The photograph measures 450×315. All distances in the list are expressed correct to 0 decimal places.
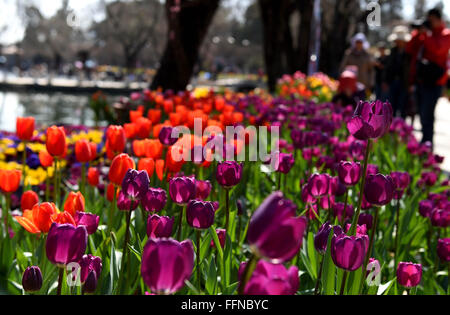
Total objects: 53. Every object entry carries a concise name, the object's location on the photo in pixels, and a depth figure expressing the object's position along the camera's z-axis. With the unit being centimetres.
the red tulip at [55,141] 203
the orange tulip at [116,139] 211
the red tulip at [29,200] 195
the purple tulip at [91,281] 122
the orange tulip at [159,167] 198
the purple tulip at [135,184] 137
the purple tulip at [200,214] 135
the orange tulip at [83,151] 208
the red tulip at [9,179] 184
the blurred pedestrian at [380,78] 887
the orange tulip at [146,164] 176
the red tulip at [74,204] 148
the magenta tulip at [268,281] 74
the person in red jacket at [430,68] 637
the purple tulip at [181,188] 144
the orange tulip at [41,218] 139
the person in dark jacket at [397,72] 813
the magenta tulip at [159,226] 130
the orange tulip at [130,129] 267
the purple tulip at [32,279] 128
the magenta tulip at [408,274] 144
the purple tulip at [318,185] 178
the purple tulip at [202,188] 176
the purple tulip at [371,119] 122
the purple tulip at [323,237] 140
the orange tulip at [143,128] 265
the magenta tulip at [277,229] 71
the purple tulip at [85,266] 124
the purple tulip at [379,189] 132
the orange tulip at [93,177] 228
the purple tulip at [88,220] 140
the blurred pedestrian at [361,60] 916
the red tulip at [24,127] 251
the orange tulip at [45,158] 224
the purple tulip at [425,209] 228
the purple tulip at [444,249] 177
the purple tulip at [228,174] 154
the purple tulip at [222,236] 167
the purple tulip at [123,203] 160
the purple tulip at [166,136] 228
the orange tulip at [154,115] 341
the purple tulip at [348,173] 168
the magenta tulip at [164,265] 81
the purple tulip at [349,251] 114
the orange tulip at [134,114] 308
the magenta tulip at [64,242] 108
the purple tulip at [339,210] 200
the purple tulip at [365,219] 187
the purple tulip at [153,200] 151
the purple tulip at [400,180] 220
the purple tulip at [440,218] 209
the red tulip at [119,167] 160
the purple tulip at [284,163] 216
